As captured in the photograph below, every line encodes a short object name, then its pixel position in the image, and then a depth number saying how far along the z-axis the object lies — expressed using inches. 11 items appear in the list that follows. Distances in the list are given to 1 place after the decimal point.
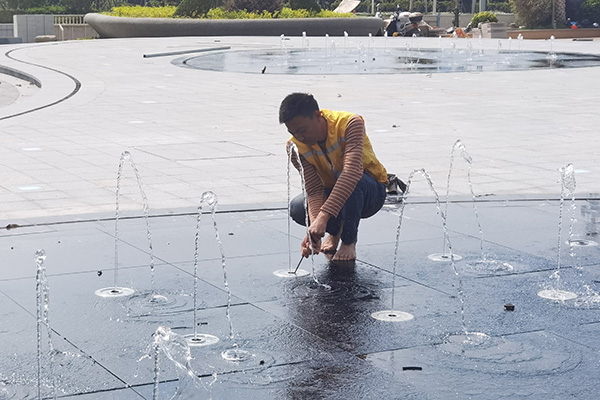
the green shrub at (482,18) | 1605.6
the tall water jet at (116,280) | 213.3
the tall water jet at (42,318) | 165.0
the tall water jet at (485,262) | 236.4
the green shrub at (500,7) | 2464.3
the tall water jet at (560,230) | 214.5
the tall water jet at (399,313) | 198.5
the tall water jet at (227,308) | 176.9
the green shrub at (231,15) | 1430.9
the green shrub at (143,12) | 1429.6
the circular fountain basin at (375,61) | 829.2
